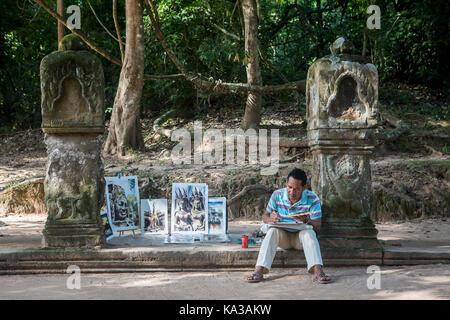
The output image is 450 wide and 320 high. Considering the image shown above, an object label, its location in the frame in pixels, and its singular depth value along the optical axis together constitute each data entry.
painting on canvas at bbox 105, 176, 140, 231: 5.94
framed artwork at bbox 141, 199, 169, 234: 6.12
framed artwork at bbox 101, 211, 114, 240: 5.83
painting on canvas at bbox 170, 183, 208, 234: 5.98
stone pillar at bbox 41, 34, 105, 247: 5.33
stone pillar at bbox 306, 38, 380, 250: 5.41
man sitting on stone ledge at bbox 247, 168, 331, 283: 4.78
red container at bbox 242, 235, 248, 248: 5.39
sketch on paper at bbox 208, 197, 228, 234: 6.04
